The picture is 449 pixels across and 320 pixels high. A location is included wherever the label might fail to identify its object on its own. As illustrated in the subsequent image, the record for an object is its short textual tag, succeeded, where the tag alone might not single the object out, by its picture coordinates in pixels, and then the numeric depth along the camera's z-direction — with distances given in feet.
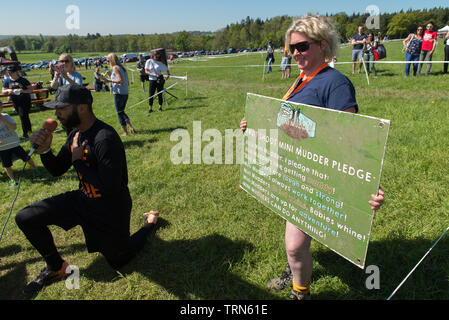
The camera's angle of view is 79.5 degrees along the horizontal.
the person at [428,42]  35.12
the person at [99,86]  60.05
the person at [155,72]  31.83
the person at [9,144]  15.99
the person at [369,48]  40.59
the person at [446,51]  35.45
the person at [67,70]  19.36
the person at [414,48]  36.24
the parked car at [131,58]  181.78
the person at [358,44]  40.02
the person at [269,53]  59.87
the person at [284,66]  51.88
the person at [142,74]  49.26
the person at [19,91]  24.40
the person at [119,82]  22.65
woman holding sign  6.03
